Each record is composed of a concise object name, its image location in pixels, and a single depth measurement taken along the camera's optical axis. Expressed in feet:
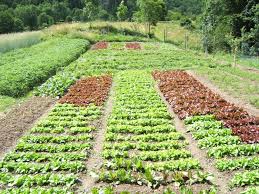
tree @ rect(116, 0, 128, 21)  208.85
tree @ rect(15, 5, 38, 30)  293.43
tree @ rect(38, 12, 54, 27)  294.00
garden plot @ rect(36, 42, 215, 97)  66.74
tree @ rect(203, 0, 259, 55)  132.16
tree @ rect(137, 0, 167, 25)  172.24
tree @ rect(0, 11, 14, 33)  247.91
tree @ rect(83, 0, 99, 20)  190.41
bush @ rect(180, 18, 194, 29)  212.13
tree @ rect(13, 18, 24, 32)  264.89
